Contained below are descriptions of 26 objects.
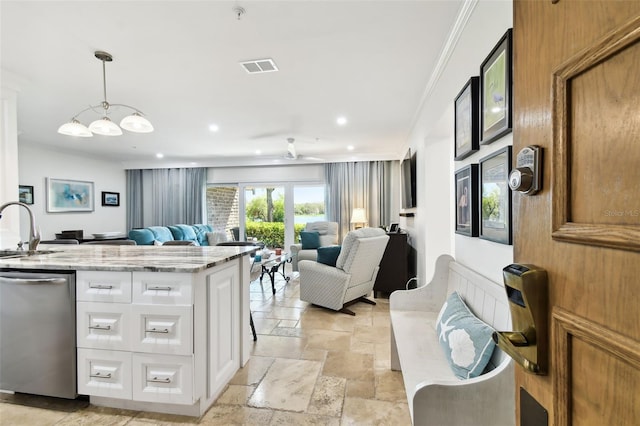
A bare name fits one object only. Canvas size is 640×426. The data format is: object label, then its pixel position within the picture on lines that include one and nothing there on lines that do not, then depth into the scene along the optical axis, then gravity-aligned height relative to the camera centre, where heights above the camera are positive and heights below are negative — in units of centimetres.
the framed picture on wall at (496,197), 141 +6
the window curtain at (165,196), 755 +41
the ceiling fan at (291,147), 536 +114
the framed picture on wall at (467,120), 180 +57
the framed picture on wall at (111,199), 712 +35
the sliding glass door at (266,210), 730 +6
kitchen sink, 237 -30
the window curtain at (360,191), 686 +46
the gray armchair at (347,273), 348 -74
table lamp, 657 -15
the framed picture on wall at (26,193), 523 +35
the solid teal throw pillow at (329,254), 375 -53
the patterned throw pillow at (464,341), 133 -62
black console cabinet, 426 -77
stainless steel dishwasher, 188 -73
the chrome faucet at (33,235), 238 -17
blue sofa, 583 -44
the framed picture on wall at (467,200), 185 +6
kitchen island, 177 -70
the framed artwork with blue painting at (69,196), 580 +36
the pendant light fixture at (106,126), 245 +71
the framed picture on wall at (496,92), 136 +57
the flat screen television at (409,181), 435 +44
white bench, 114 -71
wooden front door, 41 +1
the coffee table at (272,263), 430 -78
